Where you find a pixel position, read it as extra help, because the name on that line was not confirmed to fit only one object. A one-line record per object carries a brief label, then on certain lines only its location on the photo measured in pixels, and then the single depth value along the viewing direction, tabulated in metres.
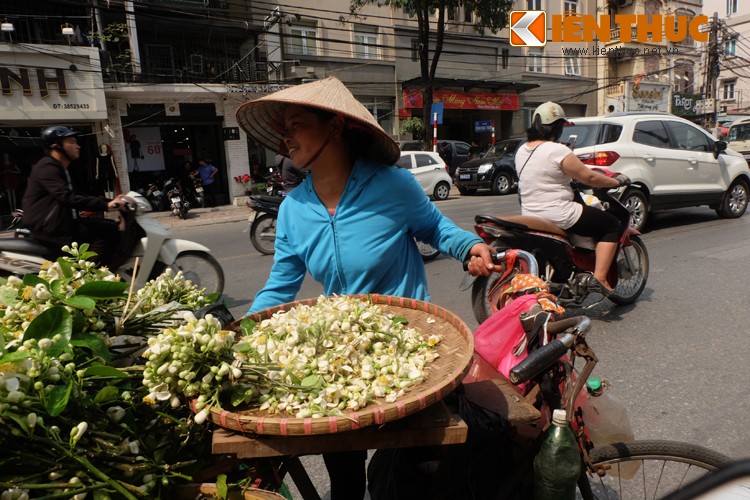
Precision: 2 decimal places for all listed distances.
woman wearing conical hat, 1.94
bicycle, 1.59
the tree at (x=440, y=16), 16.72
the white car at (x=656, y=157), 7.72
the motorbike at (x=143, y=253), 4.52
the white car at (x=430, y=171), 14.25
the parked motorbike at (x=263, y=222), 7.79
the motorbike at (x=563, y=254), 4.19
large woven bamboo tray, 1.10
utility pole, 25.99
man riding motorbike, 4.64
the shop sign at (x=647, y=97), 30.25
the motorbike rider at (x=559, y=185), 4.15
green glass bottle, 1.49
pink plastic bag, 1.80
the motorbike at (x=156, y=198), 14.96
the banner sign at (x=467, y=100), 22.47
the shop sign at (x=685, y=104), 33.59
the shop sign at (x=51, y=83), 13.57
